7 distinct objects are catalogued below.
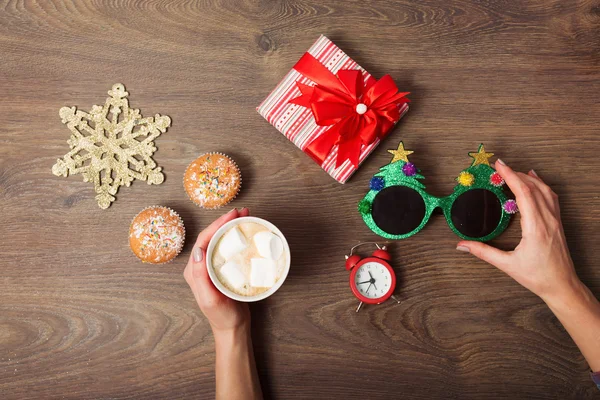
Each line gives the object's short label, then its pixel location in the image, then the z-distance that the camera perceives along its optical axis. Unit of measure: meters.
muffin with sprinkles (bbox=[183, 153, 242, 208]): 1.15
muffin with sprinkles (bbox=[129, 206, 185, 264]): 1.14
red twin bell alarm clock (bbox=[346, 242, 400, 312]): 1.17
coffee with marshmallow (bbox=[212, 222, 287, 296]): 0.97
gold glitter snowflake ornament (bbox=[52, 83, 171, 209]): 1.21
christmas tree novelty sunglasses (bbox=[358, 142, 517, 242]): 1.19
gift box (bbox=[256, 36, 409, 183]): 1.12
